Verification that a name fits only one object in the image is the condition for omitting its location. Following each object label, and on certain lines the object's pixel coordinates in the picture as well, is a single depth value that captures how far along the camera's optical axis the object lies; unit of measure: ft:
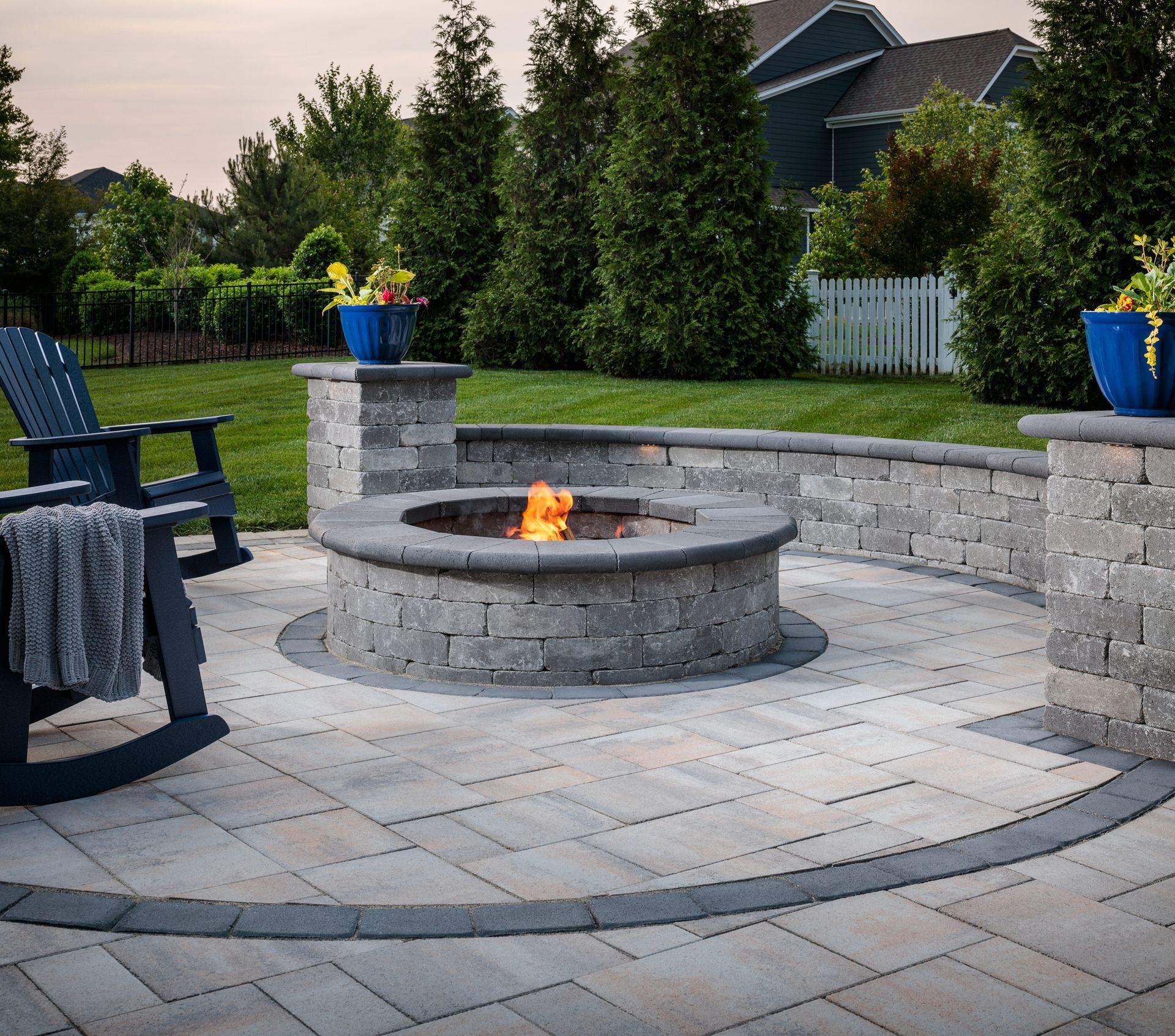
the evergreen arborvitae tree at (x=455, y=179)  54.29
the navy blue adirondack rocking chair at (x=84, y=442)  18.52
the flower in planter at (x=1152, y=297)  13.26
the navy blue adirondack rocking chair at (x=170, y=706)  11.94
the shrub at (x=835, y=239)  57.47
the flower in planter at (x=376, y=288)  26.05
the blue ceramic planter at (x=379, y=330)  25.99
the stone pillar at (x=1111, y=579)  13.34
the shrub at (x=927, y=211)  52.44
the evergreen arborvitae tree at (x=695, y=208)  40.86
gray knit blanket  11.61
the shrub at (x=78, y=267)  83.48
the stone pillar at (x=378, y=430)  25.75
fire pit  16.21
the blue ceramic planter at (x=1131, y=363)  13.41
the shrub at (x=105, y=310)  63.93
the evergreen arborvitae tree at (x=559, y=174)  47.62
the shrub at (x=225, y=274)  75.20
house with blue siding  75.00
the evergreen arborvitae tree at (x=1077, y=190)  33.14
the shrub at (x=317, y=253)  67.21
